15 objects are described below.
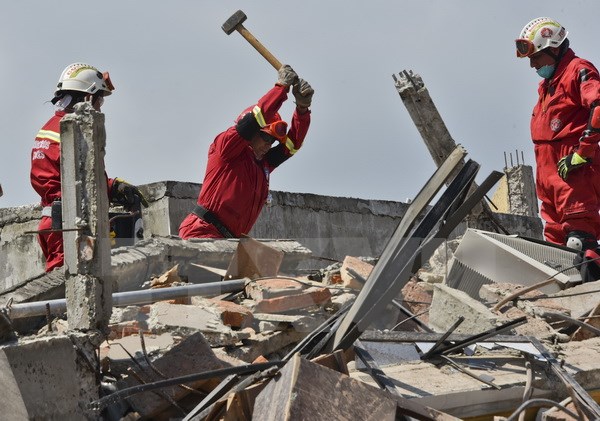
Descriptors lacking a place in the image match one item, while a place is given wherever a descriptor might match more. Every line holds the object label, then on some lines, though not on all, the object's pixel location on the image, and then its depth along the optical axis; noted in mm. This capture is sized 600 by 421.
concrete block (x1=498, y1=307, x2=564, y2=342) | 9092
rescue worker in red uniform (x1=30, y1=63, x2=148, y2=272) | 11521
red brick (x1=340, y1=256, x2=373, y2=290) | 10320
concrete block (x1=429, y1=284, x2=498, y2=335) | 8991
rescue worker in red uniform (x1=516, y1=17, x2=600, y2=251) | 12715
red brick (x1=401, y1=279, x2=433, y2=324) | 10300
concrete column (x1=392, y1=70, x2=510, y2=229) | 15164
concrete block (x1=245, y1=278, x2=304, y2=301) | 9387
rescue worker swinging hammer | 12809
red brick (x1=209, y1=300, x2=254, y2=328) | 8669
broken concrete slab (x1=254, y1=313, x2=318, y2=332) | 8649
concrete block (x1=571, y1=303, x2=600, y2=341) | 9394
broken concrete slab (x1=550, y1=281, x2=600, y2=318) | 10306
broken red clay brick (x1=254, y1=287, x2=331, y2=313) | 9213
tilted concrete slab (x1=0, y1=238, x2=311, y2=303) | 10061
